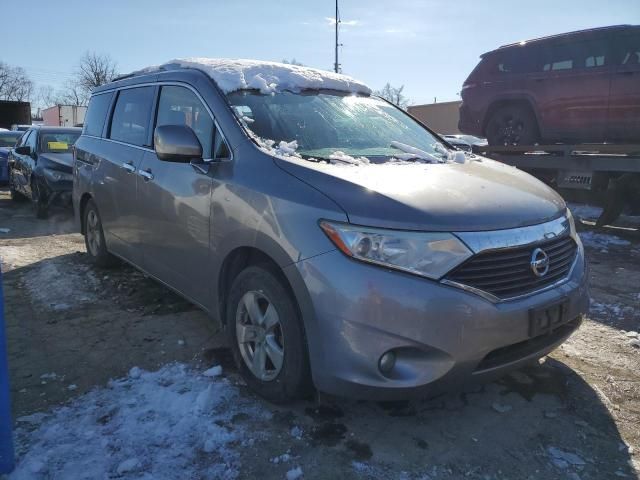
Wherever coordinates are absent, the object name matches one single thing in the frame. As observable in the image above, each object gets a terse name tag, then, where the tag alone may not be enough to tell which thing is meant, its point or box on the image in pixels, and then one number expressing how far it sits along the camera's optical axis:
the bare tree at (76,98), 62.66
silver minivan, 2.24
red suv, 6.73
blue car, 13.41
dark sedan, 8.09
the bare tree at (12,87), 77.44
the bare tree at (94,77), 54.56
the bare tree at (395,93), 56.13
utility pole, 29.06
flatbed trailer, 6.68
